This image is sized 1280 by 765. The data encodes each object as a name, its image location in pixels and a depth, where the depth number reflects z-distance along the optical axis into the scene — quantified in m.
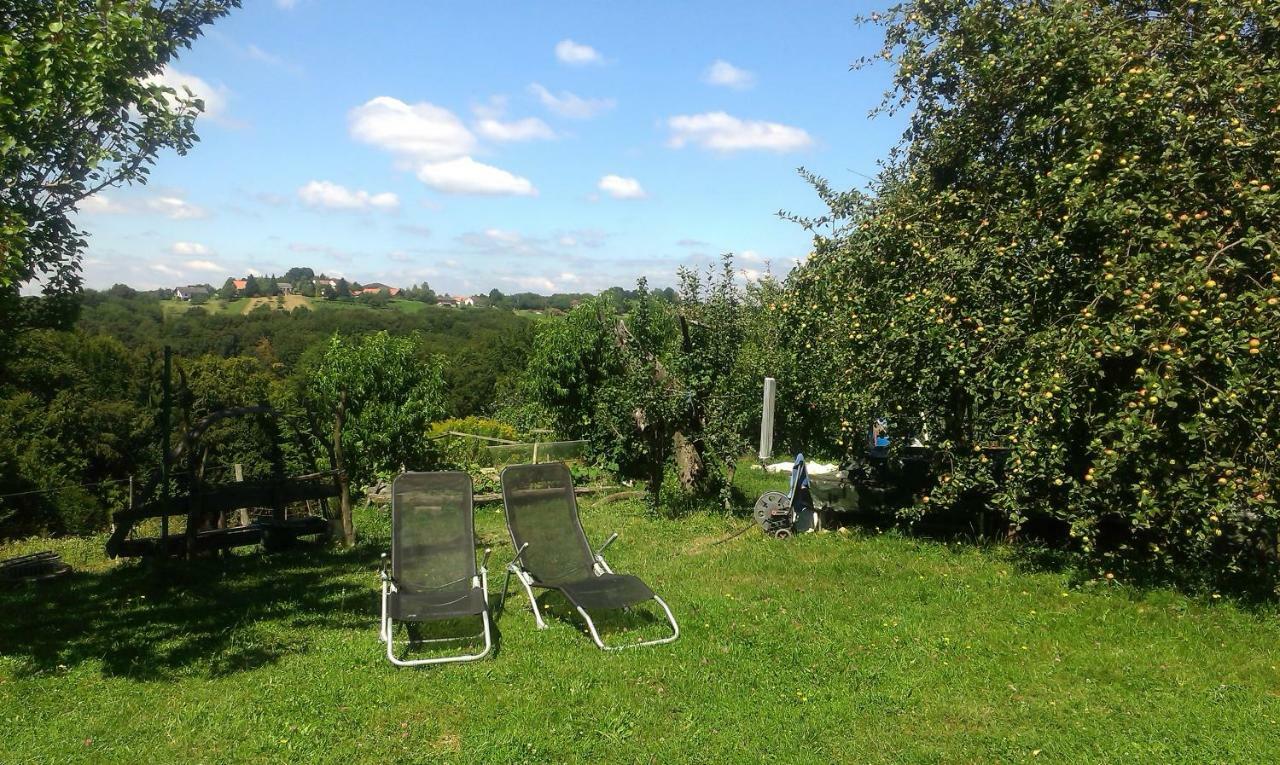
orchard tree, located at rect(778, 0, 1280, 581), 5.23
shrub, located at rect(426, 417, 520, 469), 14.42
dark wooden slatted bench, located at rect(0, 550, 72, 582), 7.53
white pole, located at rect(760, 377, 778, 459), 8.00
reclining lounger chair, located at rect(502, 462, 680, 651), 6.20
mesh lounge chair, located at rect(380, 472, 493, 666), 5.49
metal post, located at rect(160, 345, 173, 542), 7.33
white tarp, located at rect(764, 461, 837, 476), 12.93
